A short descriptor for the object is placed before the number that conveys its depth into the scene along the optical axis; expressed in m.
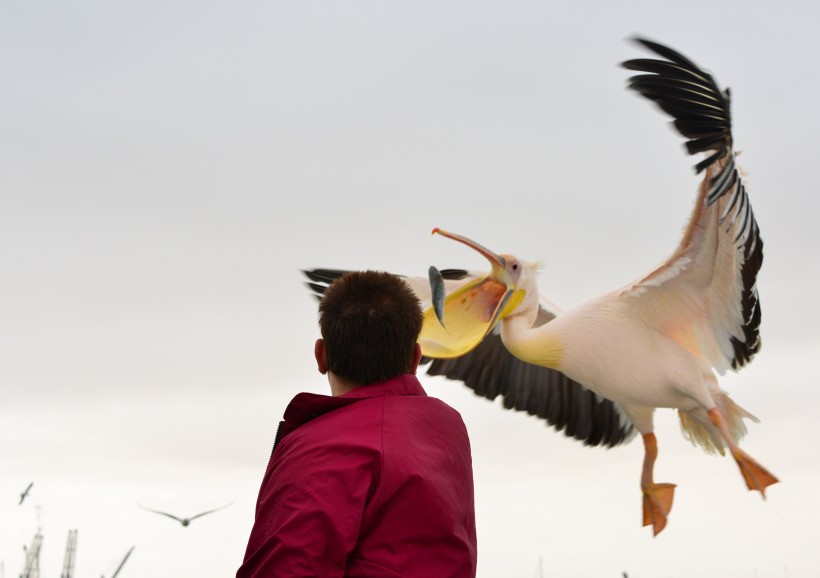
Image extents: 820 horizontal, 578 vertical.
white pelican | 6.28
